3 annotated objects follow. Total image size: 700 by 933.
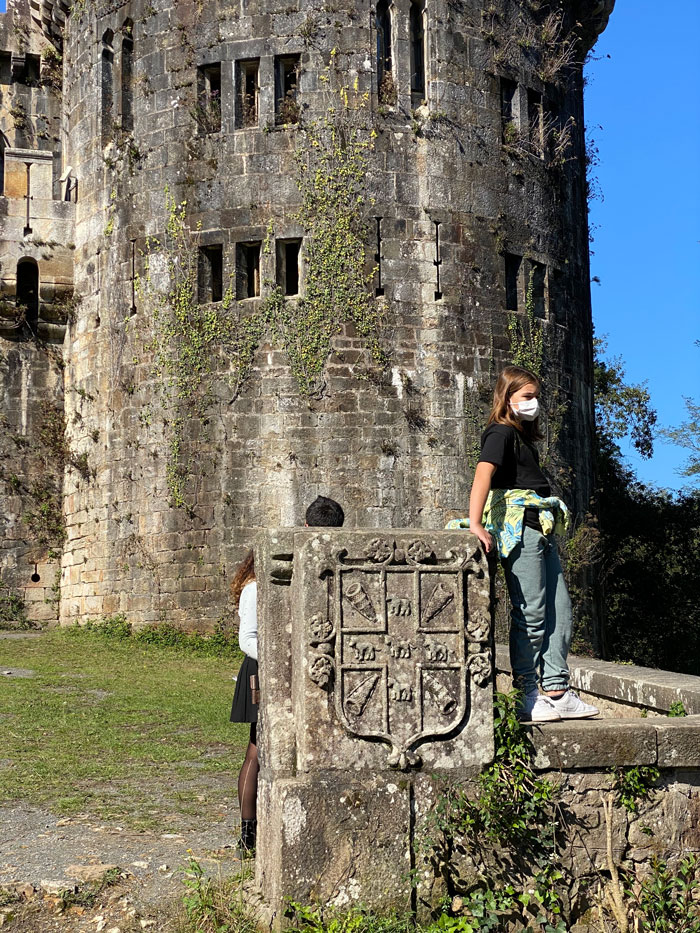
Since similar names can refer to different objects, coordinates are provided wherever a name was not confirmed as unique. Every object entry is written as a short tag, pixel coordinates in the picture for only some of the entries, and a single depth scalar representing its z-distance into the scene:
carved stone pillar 4.93
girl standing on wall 5.55
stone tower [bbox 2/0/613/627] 18.52
